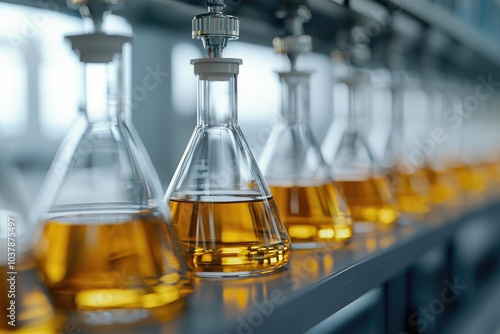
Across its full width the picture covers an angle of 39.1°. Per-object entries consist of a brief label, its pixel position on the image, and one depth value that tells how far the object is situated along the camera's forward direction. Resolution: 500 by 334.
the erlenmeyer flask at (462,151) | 1.60
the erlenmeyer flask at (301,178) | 0.79
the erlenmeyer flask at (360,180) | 0.96
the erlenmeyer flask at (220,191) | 0.62
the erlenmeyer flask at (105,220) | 0.50
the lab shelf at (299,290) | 0.50
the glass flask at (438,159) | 1.33
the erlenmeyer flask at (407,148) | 1.16
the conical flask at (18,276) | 0.44
